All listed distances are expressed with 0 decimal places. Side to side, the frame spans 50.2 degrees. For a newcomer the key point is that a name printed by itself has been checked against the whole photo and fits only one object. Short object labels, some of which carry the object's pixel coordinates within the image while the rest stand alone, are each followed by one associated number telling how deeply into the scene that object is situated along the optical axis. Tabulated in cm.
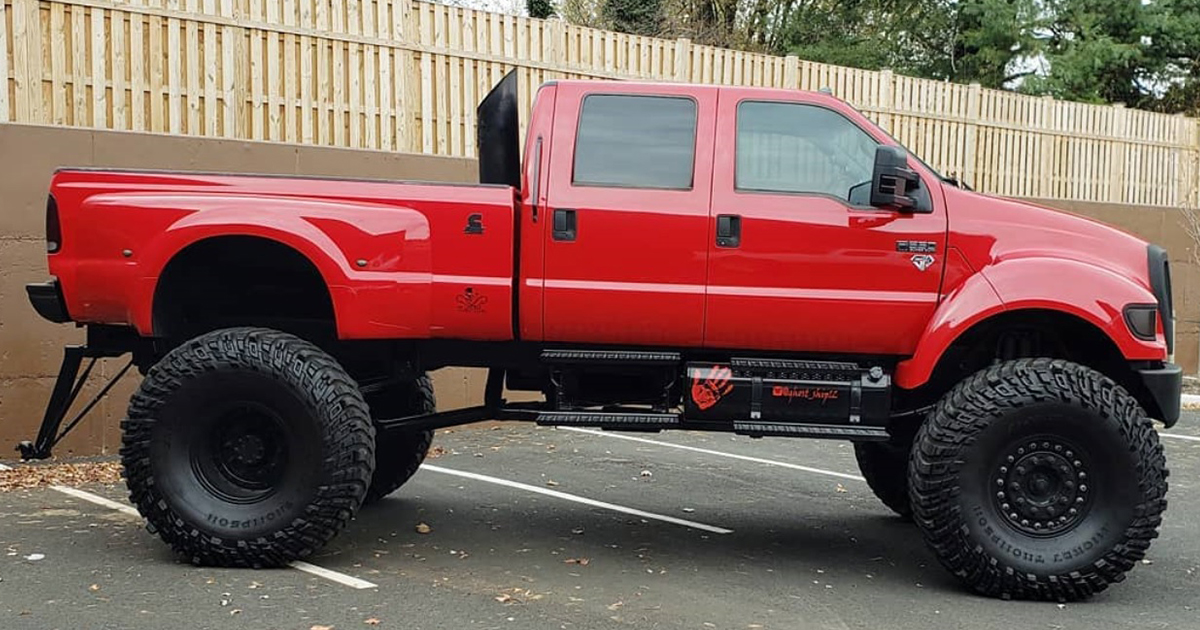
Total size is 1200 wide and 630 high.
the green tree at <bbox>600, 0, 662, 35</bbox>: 2659
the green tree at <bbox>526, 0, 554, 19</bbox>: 2248
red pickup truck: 618
